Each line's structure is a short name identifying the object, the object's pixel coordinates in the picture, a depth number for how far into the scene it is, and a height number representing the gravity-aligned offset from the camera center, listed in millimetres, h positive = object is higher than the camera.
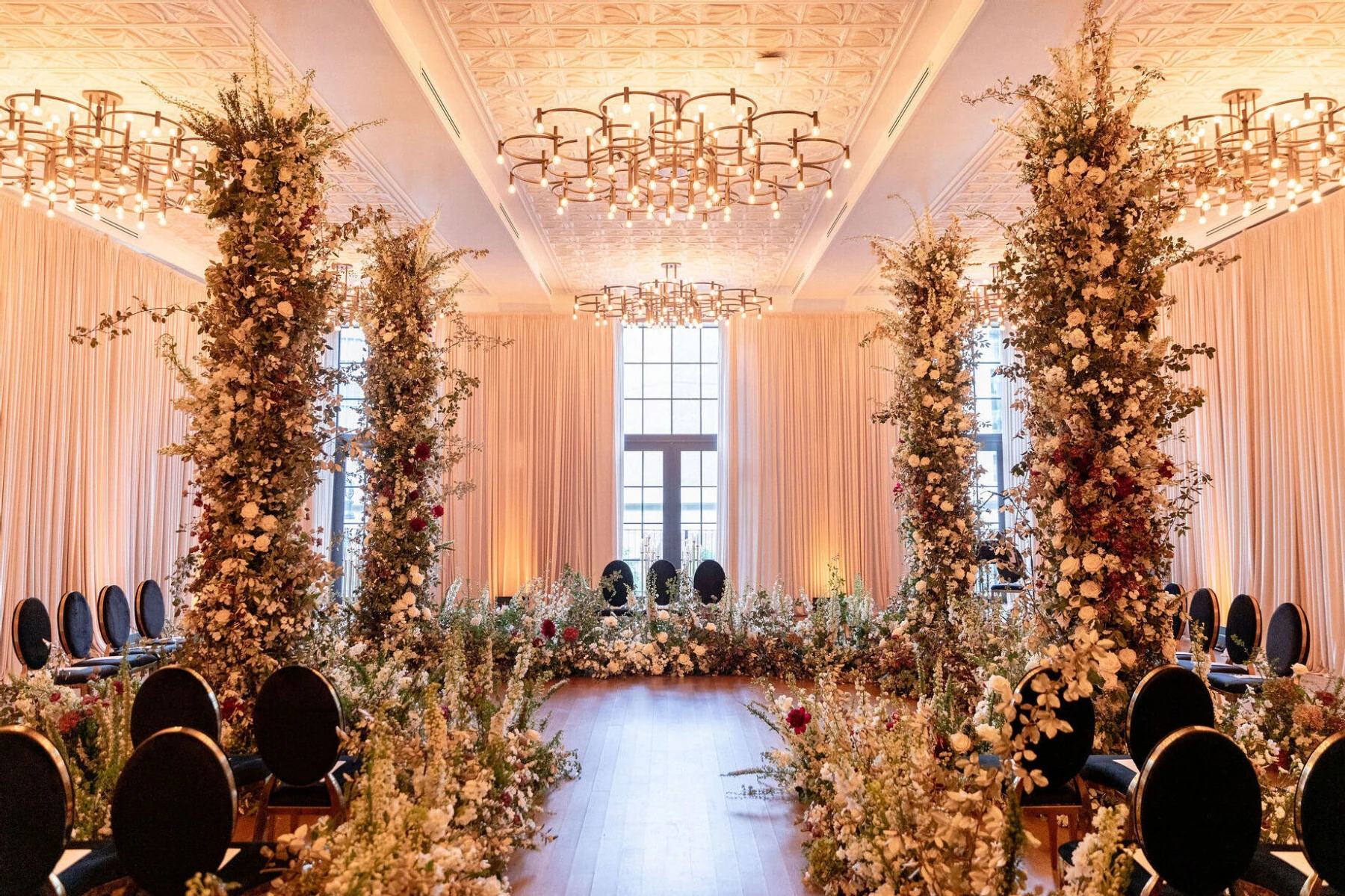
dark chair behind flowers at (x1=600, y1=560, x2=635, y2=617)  9297 -966
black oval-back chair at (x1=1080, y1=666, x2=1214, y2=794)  3742 -876
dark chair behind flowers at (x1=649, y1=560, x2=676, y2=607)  9664 -886
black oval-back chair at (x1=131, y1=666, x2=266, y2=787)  3734 -876
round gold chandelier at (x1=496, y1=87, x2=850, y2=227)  5195 +2753
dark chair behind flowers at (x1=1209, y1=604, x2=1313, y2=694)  5922 -1008
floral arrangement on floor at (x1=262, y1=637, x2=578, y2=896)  2418 -1051
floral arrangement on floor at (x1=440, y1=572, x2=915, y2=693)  8141 -1295
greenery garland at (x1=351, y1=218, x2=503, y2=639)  6723 +612
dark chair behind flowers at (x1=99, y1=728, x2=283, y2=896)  2699 -939
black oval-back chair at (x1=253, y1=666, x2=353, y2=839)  3805 -1004
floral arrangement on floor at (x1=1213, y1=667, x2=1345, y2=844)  4039 -1100
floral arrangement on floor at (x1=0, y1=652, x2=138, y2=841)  3568 -1042
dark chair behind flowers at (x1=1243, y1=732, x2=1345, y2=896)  2713 -960
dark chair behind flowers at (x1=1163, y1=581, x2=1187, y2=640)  7086 -1028
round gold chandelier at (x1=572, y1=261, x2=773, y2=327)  9227 +2066
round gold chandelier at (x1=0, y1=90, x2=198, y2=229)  5320 +2276
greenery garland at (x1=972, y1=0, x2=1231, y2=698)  4250 +656
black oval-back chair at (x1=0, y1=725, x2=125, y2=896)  2674 -944
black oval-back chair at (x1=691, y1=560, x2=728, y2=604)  9578 -900
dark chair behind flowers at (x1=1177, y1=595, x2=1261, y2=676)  6574 -979
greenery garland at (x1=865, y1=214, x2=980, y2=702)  6891 +486
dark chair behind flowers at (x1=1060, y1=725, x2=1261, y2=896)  2719 -961
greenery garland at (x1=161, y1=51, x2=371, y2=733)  4402 +513
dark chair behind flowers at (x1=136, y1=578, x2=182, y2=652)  7668 -994
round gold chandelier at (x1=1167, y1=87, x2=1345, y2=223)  5535 +2376
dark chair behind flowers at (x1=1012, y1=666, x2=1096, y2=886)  3645 -1072
